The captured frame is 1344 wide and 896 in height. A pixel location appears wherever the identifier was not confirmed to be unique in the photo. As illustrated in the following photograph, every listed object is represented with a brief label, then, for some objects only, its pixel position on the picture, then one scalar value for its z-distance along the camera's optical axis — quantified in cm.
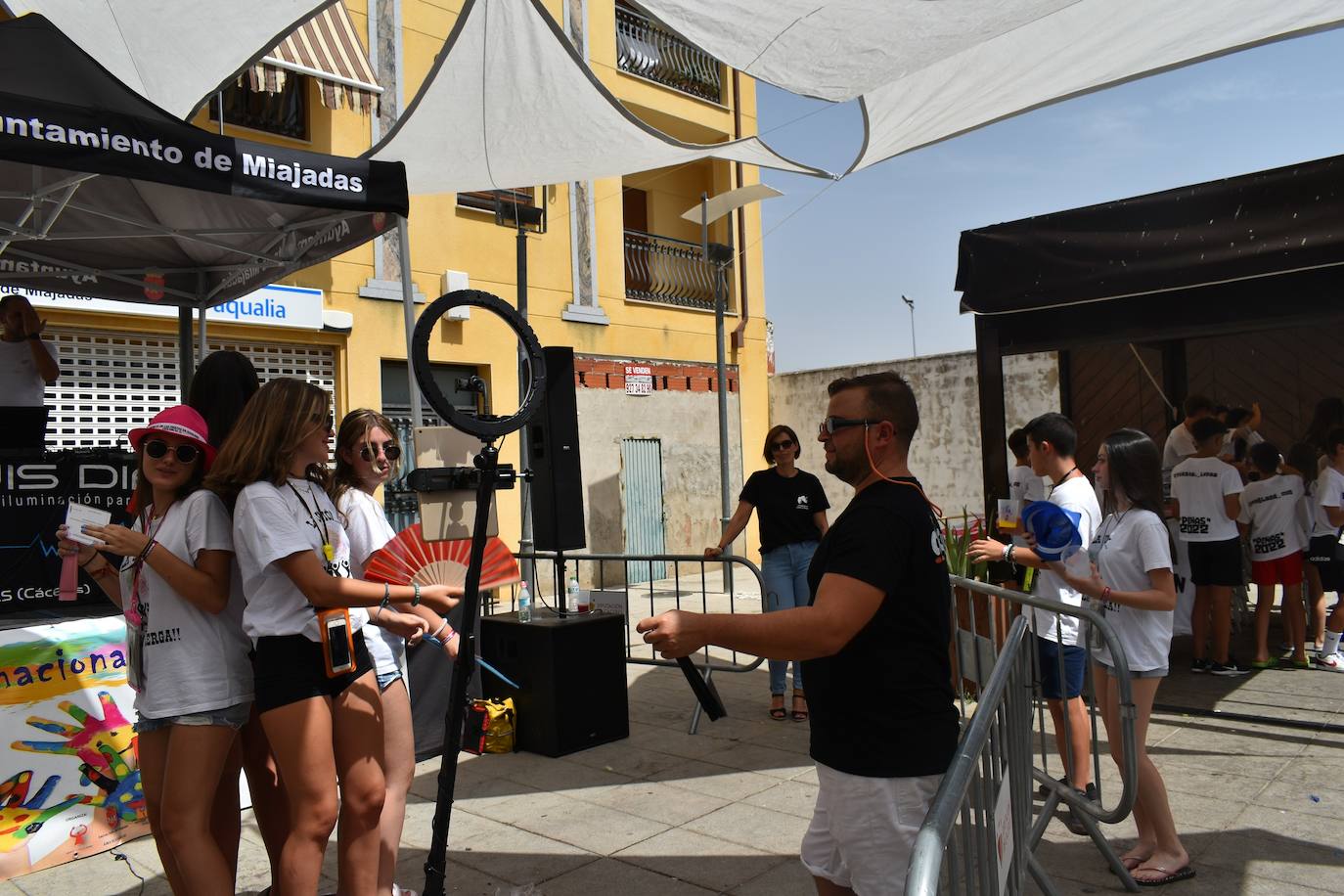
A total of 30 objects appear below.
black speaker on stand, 635
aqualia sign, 957
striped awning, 961
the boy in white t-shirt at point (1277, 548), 764
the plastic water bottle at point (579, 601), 633
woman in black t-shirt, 648
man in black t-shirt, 224
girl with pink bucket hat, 278
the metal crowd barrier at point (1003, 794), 167
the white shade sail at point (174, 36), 499
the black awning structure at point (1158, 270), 567
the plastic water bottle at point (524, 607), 621
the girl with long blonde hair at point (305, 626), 280
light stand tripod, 268
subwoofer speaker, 586
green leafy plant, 659
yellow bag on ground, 593
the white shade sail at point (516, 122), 546
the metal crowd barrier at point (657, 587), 684
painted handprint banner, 420
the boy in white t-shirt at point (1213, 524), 725
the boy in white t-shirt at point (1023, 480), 759
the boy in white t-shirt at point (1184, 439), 783
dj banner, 484
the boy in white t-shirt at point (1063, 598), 430
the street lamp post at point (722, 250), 1262
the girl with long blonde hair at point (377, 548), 336
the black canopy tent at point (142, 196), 370
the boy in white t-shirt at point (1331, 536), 751
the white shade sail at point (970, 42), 402
